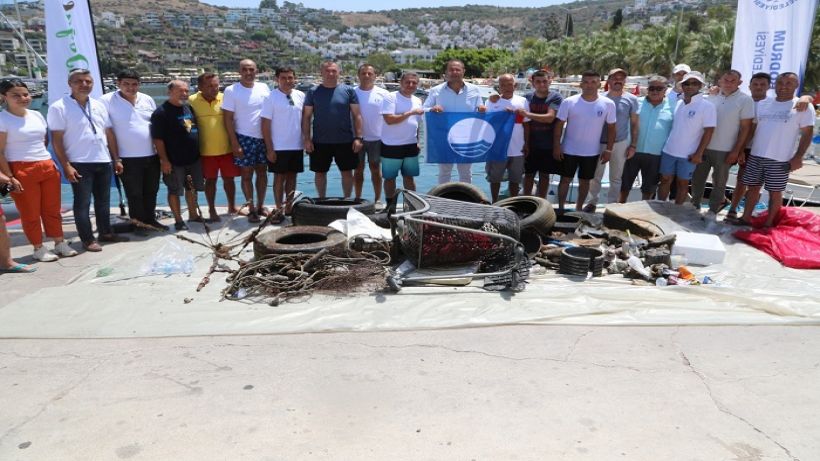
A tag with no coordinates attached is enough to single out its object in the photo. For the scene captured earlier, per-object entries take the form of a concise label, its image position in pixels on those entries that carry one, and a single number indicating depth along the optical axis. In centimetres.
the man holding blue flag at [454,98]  711
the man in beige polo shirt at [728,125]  638
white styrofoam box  545
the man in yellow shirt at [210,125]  664
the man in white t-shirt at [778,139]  598
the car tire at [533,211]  577
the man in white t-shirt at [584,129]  671
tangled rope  468
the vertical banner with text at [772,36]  766
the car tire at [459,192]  631
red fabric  545
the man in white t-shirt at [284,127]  673
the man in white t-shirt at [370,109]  702
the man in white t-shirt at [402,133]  680
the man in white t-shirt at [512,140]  706
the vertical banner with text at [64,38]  740
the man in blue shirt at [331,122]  676
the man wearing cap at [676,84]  727
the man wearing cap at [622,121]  704
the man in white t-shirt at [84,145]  567
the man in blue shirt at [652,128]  691
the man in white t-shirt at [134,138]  615
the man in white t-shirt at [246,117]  665
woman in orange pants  526
